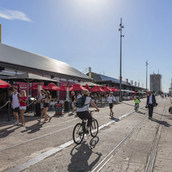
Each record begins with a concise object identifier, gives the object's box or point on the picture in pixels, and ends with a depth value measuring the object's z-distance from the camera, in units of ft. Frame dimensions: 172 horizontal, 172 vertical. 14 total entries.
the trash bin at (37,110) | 42.17
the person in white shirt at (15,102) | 30.53
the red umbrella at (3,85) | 31.53
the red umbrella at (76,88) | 58.70
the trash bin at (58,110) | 44.08
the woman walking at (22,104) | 29.68
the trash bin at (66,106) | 51.98
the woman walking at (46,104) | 34.24
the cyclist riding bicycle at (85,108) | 20.30
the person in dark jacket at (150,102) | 39.91
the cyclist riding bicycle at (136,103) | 55.76
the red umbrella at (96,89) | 73.94
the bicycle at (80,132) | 19.51
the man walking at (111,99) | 43.01
